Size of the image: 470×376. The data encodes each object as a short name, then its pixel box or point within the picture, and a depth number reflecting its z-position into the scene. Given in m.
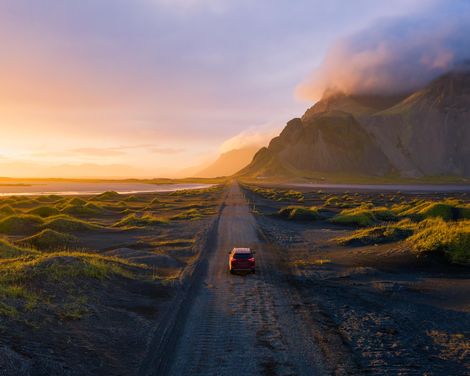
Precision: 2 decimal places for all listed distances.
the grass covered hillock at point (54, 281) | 13.47
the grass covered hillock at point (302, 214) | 52.75
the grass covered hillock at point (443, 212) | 43.91
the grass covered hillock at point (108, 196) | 98.86
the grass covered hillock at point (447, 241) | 22.89
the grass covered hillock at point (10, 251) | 25.04
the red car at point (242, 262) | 21.84
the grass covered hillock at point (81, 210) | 61.33
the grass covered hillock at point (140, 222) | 47.88
